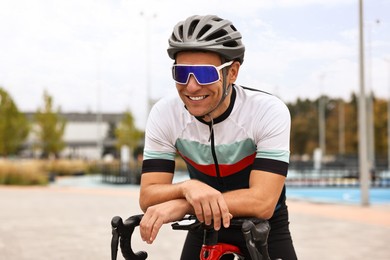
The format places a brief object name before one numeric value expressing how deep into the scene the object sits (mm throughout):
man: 2451
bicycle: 2326
